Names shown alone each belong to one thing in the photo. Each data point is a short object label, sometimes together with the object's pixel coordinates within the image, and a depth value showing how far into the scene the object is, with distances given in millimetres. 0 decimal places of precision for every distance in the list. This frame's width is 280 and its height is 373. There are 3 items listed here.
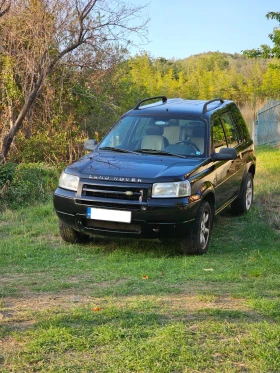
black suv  6461
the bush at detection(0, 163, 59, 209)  11297
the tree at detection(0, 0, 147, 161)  14969
